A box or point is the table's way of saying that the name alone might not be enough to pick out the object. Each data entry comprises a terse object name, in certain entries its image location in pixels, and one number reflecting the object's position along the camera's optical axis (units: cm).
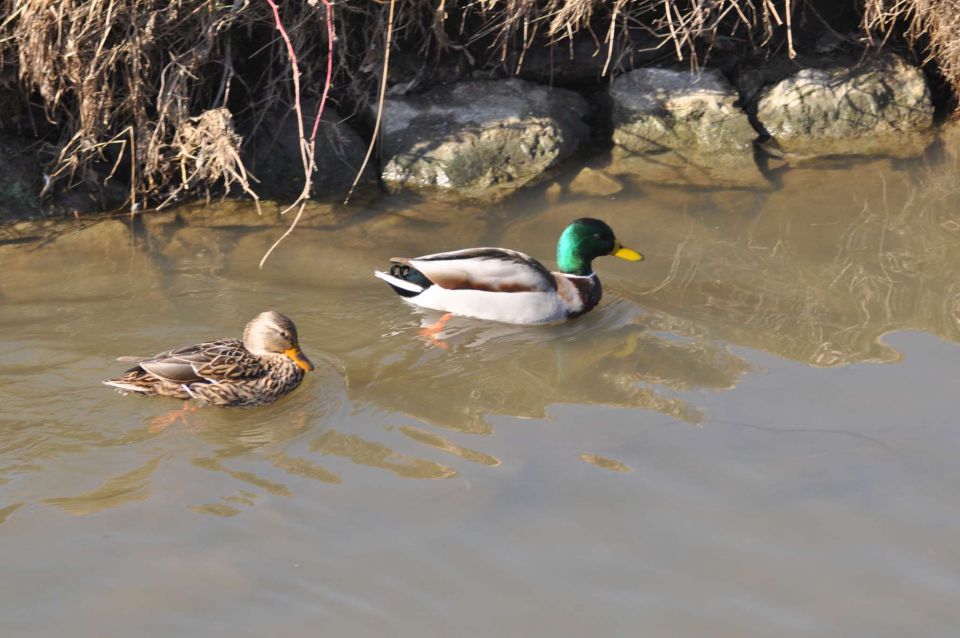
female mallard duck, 1077
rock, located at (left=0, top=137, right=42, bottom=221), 1455
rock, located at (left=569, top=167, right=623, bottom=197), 1562
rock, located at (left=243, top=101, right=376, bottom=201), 1552
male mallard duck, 1295
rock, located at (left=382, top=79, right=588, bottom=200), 1559
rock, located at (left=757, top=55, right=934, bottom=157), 1658
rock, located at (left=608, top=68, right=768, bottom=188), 1609
